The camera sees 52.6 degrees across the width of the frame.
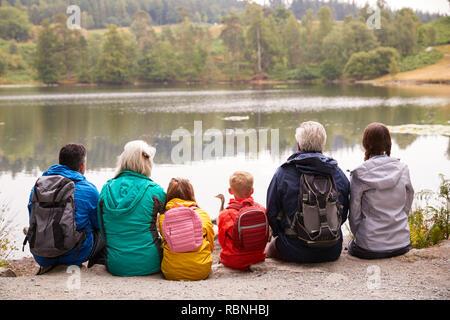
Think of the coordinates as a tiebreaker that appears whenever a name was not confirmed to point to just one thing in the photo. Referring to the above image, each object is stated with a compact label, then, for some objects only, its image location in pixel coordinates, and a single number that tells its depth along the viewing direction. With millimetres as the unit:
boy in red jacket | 3844
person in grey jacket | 3887
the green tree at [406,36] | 69000
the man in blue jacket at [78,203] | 3781
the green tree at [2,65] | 70625
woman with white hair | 3662
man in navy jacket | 3719
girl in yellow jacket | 3691
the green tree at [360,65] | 63225
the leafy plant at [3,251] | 4686
